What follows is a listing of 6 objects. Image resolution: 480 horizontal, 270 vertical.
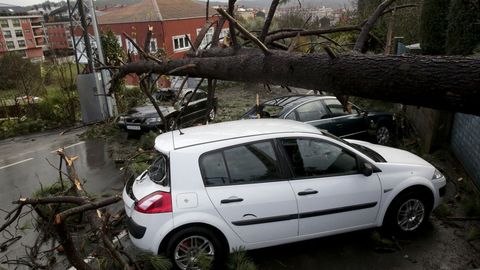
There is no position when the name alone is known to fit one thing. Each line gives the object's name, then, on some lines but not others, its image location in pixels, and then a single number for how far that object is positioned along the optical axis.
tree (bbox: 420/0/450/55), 8.89
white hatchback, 4.21
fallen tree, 1.88
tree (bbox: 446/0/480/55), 7.24
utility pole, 14.05
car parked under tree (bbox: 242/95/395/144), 7.84
